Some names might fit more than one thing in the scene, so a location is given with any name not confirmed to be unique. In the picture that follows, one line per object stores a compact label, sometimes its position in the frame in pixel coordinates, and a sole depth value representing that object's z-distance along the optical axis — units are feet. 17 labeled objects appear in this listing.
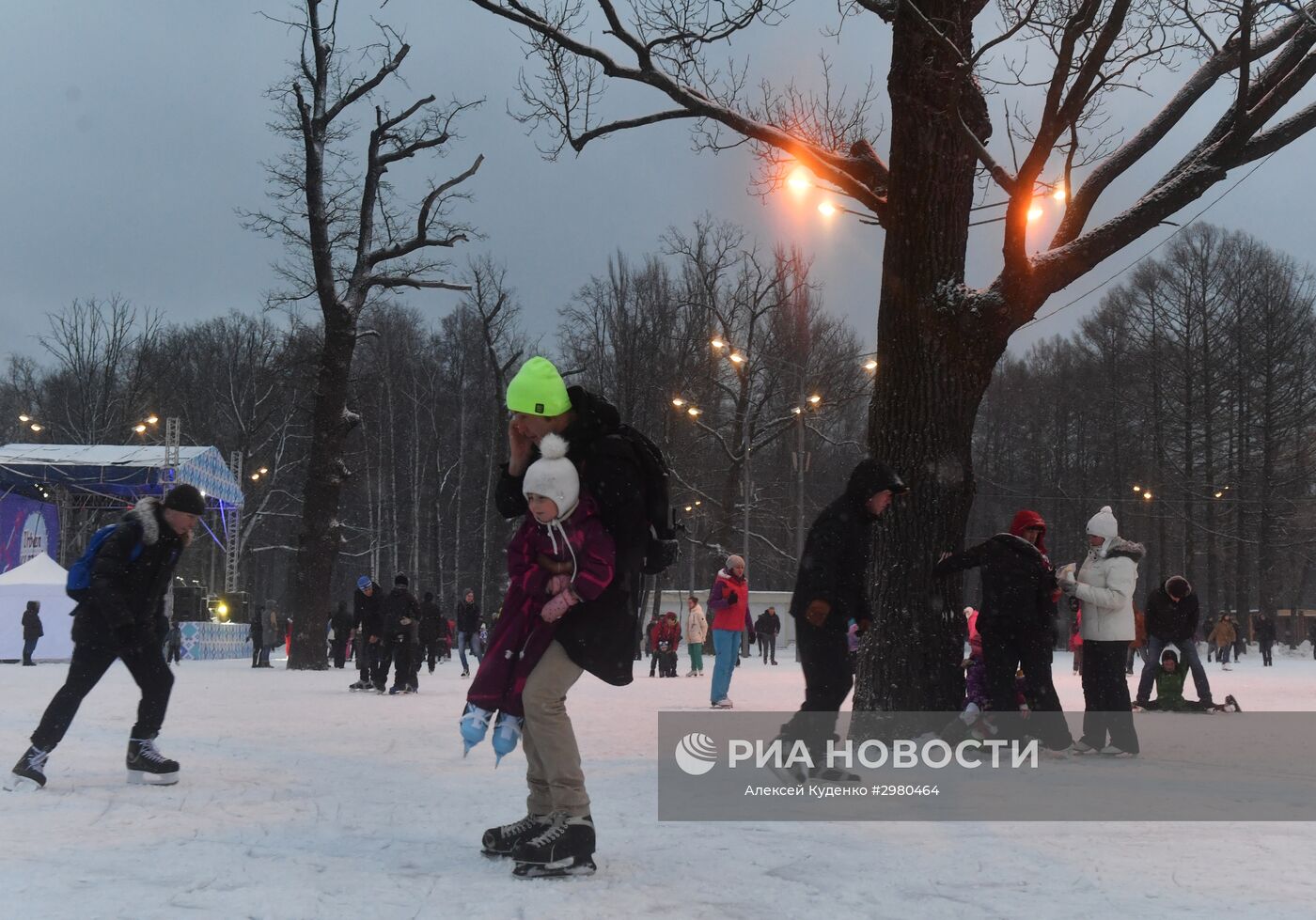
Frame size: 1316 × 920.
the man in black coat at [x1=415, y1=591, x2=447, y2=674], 67.36
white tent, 87.15
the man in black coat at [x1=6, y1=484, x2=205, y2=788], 20.80
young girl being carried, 15.03
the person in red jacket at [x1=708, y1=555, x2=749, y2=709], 45.42
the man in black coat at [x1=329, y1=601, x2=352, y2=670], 84.79
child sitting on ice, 44.21
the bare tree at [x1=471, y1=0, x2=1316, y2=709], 27.09
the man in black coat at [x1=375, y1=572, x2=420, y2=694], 53.16
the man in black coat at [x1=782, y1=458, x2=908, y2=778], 21.20
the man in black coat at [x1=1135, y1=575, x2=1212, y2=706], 44.14
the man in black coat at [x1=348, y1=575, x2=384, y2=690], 55.58
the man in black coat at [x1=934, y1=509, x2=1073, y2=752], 26.63
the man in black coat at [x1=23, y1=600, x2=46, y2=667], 81.46
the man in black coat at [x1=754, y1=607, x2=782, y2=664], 115.44
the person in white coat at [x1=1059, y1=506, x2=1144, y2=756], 28.40
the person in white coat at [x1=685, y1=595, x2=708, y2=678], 85.97
